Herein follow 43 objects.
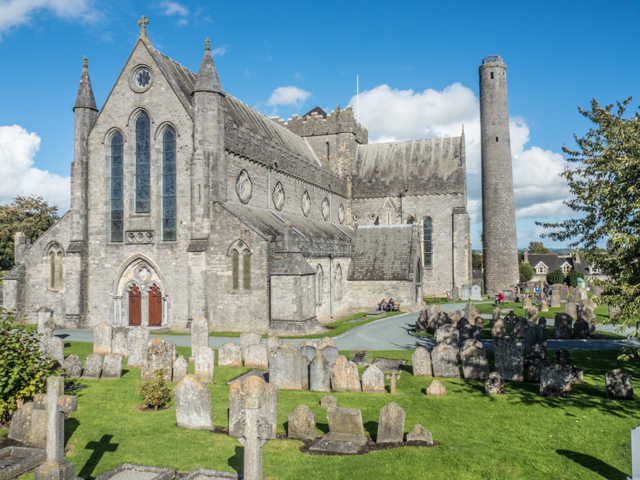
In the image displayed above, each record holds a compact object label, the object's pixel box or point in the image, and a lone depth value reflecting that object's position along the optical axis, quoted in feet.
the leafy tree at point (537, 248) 444.55
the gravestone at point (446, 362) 49.93
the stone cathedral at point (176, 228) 80.43
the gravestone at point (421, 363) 50.52
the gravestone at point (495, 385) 43.52
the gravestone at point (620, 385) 40.60
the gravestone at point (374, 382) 44.65
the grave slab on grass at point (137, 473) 26.98
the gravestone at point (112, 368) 50.75
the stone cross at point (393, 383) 44.62
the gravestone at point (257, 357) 54.90
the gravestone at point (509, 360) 47.93
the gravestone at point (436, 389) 43.75
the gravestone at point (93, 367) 50.78
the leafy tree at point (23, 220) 185.16
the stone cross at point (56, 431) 25.32
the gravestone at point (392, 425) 31.96
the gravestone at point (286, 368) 46.42
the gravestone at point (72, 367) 50.93
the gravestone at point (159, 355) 52.65
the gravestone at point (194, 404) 35.60
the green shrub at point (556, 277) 202.59
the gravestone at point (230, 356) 55.88
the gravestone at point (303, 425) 33.42
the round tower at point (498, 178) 153.69
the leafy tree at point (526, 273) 232.53
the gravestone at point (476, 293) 136.98
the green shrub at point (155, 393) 40.32
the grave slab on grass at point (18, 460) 27.53
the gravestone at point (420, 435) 31.86
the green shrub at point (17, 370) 33.47
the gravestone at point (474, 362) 48.75
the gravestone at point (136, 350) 56.70
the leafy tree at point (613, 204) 34.96
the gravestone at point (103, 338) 63.67
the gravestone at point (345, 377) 45.50
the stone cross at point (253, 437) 21.72
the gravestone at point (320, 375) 45.88
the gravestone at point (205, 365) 48.42
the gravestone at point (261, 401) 34.01
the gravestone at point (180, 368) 48.80
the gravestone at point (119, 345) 62.28
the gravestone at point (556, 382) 41.93
